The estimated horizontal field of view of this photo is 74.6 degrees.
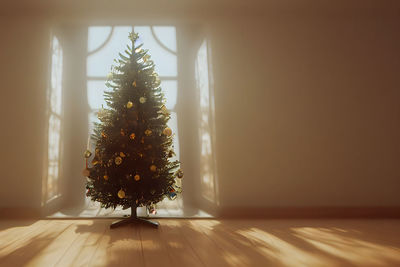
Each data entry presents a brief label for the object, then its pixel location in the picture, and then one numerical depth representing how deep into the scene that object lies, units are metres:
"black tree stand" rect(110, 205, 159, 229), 2.57
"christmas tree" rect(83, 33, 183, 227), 2.57
